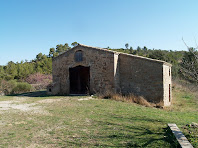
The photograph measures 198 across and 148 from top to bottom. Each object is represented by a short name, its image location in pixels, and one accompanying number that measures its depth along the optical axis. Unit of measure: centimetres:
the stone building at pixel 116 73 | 1262
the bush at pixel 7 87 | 2027
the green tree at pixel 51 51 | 4730
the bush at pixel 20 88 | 2017
